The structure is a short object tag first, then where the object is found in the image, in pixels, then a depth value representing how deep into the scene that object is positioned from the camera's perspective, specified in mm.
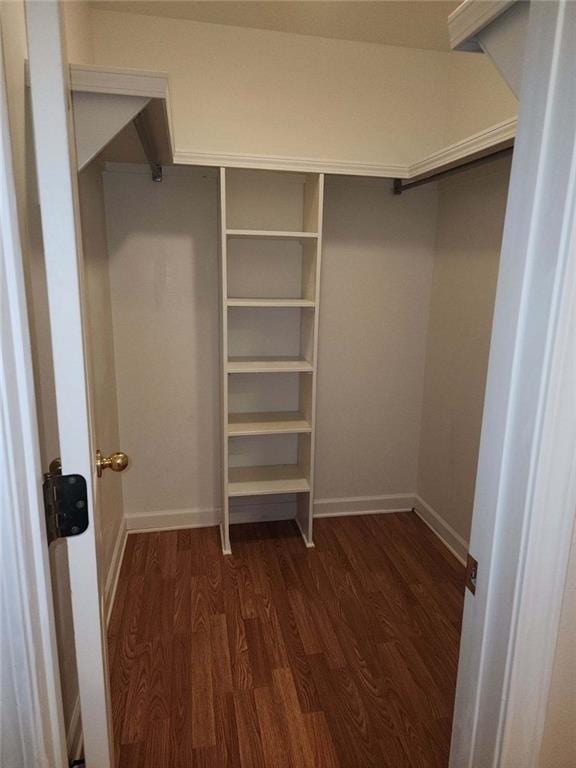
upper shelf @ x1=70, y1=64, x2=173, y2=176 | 1286
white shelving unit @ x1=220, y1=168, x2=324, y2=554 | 2514
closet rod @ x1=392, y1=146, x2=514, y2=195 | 2015
